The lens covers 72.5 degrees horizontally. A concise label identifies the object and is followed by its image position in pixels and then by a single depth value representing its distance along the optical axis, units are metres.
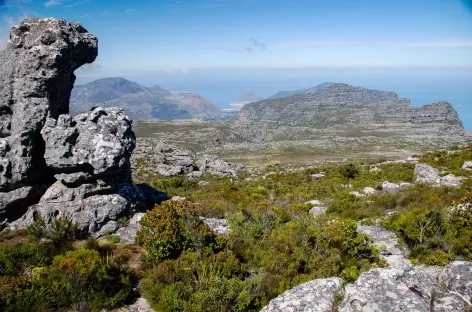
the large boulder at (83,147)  16.19
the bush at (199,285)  8.38
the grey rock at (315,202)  19.86
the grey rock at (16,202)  15.90
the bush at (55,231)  13.66
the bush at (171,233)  11.49
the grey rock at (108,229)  15.48
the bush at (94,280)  9.03
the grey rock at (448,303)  6.85
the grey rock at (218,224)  15.63
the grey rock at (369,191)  22.16
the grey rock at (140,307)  9.27
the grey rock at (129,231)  14.93
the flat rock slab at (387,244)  11.41
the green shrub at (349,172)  29.80
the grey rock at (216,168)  48.27
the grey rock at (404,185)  22.66
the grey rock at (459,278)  7.34
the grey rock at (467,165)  26.67
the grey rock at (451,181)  21.61
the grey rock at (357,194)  21.48
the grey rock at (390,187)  22.18
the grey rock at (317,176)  31.33
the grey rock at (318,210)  18.03
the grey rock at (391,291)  6.98
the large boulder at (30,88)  16.11
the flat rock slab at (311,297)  7.45
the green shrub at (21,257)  10.55
